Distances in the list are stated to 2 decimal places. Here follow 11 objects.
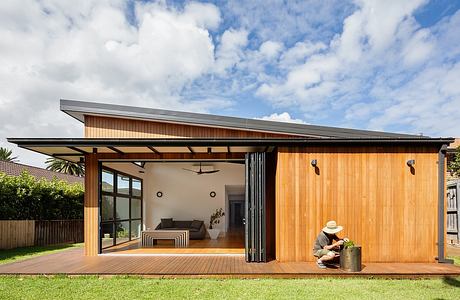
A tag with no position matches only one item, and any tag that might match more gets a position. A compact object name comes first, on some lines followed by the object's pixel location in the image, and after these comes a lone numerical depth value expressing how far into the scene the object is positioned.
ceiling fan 13.25
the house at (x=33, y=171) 18.92
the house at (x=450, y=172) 17.45
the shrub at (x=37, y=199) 11.31
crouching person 6.94
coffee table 10.44
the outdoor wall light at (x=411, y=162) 7.64
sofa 12.67
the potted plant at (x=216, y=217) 14.10
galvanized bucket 6.64
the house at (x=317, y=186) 7.57
